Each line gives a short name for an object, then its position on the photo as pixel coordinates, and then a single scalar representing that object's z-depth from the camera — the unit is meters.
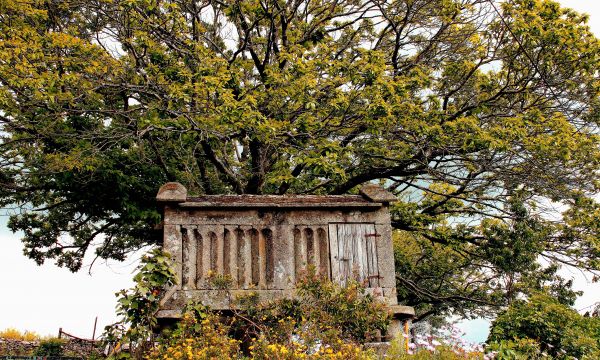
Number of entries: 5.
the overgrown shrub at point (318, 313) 8.58
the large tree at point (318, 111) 12.90
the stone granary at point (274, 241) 9.88
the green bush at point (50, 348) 19.28
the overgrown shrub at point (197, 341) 7.30
